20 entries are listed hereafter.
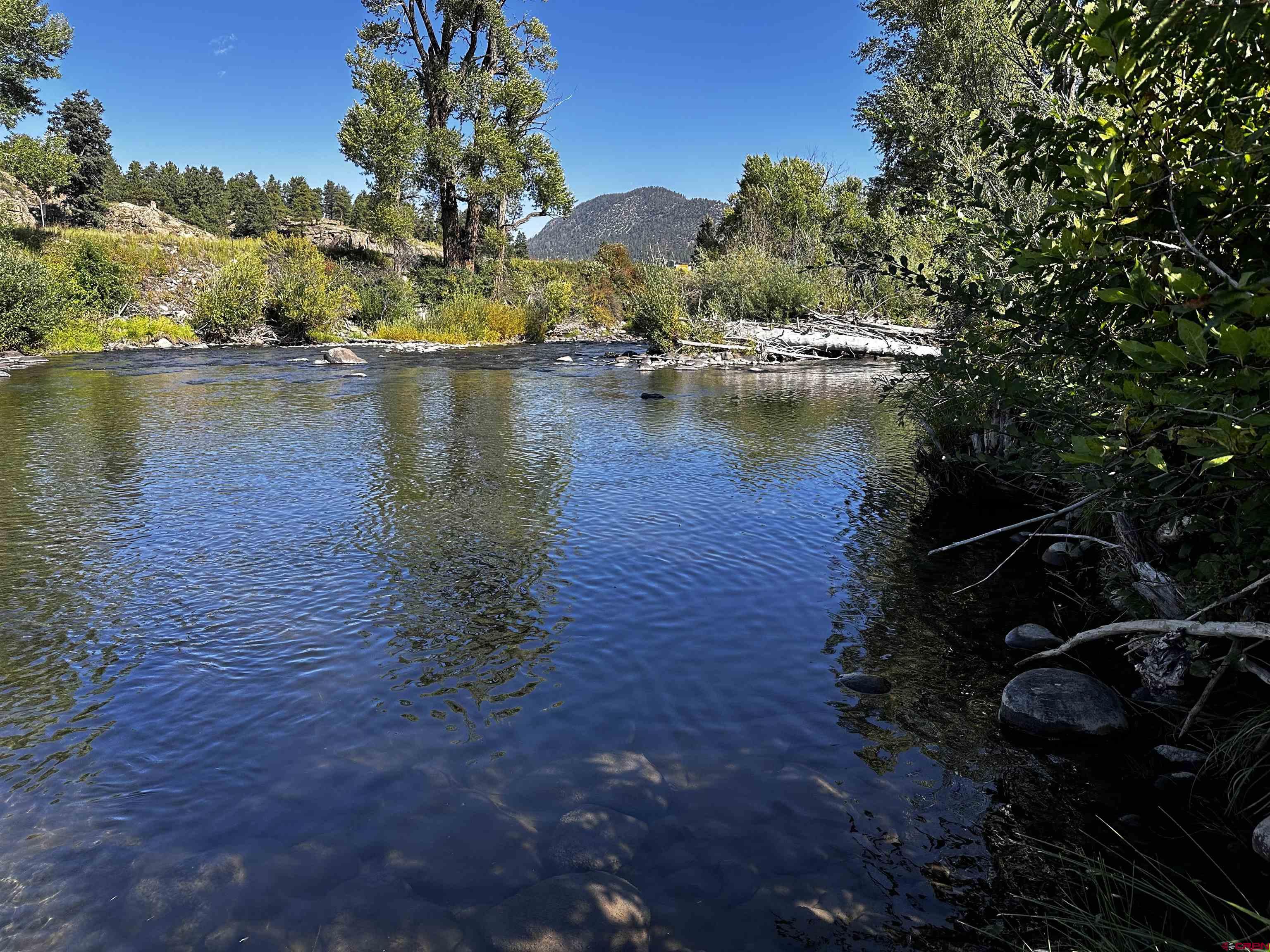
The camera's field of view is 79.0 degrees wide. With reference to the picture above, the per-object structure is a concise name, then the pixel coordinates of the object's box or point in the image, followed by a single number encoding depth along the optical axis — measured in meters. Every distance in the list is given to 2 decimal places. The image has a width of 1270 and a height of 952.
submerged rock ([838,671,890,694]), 5.45
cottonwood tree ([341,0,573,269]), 41.94
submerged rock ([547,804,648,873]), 3.74
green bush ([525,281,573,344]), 41.81
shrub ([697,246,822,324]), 32.16
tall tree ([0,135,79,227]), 38.03
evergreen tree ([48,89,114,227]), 55.56
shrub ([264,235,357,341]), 35.72
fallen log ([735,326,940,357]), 28.61
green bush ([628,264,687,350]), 30.72
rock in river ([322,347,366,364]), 28.30
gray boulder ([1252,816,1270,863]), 3.58
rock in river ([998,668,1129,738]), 4.82
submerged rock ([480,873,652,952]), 3.24
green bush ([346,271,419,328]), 40.91
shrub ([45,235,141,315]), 33.72
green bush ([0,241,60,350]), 26.09
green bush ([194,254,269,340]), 34.84
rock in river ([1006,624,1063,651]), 6.14
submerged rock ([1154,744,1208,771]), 4.38
